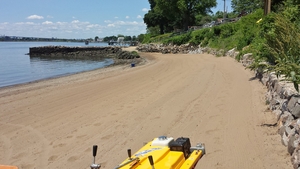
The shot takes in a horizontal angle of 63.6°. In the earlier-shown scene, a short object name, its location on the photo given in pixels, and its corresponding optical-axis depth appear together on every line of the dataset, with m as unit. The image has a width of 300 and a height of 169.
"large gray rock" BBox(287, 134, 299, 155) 3.92
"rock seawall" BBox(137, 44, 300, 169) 3.98
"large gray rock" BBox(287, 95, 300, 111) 4.49
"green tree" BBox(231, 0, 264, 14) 47.37
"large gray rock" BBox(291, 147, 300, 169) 3.70
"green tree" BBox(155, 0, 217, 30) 41.98
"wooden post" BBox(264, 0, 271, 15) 15.68
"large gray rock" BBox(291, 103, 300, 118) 4.26
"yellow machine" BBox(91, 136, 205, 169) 2.98
